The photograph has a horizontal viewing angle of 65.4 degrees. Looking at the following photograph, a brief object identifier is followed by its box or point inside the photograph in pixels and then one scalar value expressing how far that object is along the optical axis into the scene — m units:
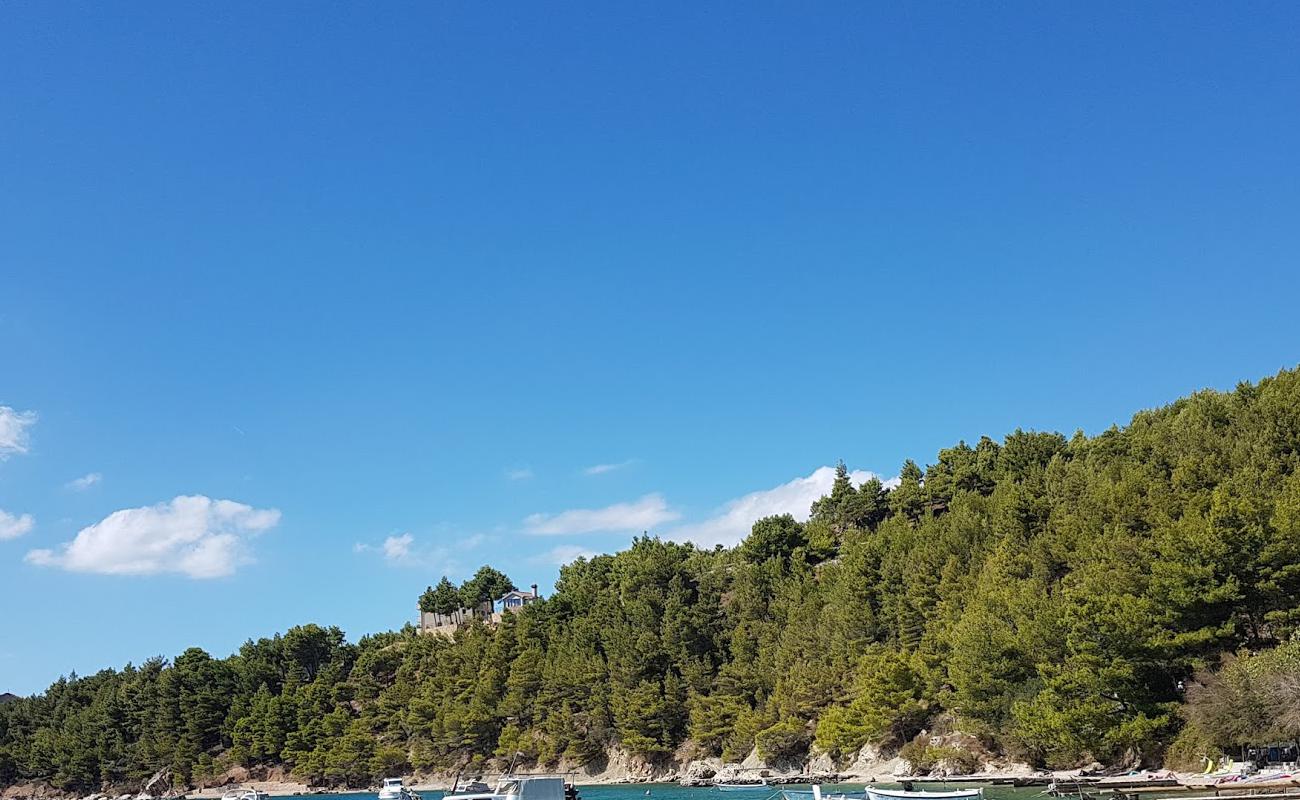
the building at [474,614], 164.25
